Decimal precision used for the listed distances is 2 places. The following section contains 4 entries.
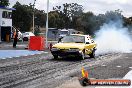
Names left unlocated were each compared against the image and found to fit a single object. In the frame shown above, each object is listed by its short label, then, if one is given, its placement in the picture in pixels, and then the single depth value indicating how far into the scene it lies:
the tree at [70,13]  123.62
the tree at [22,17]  91.19
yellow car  23.06
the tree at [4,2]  91.51
